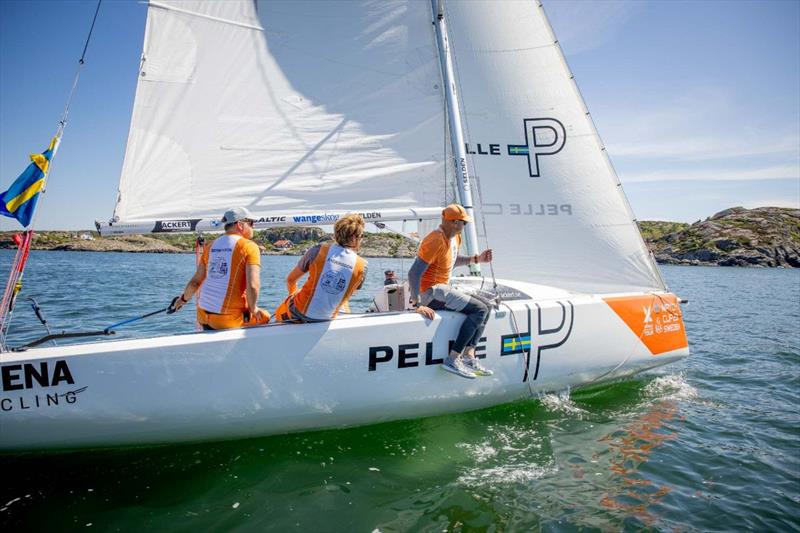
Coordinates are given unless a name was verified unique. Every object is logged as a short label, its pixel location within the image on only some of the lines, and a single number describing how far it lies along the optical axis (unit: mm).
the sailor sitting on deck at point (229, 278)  3793
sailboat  3662
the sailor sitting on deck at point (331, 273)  4016
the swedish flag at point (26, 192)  3736
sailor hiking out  4395
